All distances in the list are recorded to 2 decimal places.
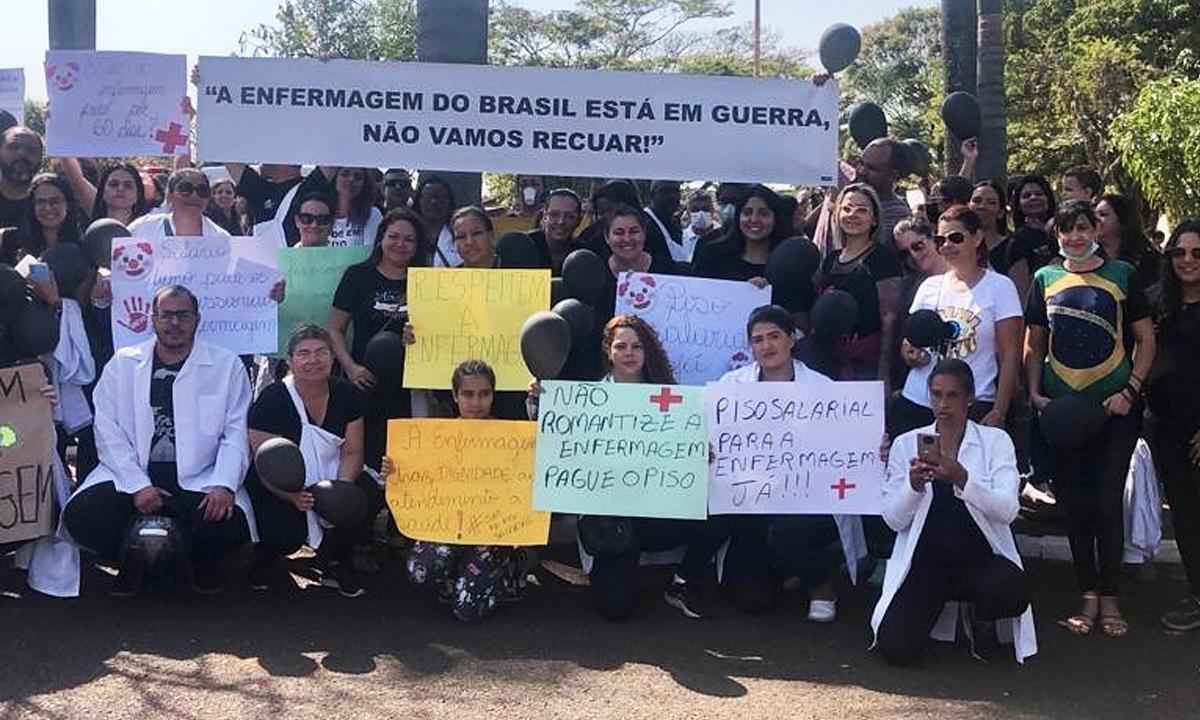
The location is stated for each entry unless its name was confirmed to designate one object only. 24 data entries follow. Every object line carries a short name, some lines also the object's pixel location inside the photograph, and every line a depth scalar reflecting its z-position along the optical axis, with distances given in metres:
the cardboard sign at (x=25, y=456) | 5.64
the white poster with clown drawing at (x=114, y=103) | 6.93
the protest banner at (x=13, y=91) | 8.10
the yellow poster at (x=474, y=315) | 6.20
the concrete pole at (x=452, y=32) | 7.99
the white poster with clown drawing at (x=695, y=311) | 6.27
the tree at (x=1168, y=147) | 17.86
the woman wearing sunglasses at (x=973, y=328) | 5.62
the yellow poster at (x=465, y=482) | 5.64
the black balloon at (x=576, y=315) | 5.96
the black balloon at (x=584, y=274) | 6.12
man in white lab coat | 5.59
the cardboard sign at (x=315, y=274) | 6.50
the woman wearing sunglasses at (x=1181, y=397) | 5.52
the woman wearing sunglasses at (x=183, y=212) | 6.44
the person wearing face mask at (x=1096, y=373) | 5.52
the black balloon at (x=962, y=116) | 7.50
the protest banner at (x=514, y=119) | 6.60
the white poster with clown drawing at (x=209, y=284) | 6.28
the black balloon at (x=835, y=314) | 5.73
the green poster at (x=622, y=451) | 5.68
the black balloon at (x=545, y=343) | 5.69
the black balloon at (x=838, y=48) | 6.60
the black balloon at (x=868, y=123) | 7.27
